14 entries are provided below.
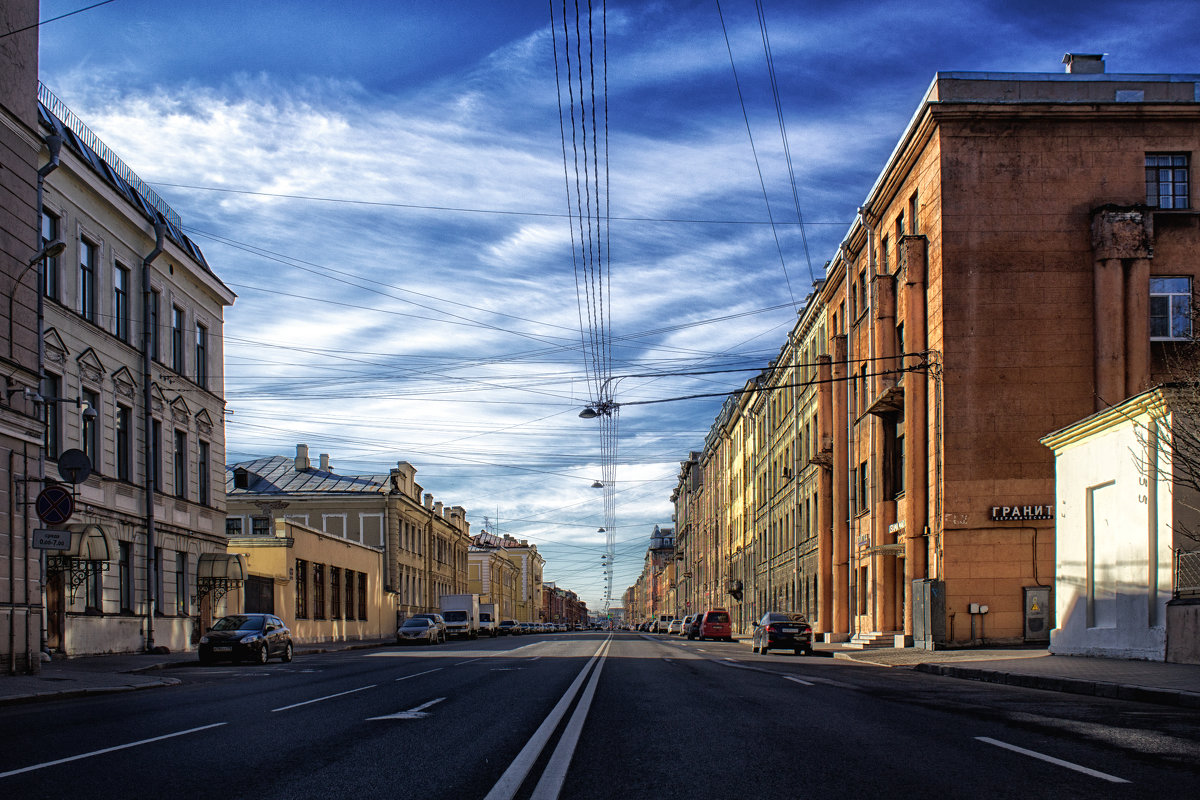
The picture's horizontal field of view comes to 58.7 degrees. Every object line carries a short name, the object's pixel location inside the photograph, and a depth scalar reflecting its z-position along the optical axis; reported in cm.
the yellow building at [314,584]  4234
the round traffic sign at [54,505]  1752
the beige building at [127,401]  2584
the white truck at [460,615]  6450
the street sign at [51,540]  1777
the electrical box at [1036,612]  2750
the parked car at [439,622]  5191
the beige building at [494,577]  11350
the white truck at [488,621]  7862
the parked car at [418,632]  4981
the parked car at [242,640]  2602
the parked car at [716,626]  5284
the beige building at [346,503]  6038
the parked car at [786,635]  3234
